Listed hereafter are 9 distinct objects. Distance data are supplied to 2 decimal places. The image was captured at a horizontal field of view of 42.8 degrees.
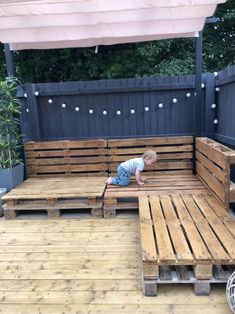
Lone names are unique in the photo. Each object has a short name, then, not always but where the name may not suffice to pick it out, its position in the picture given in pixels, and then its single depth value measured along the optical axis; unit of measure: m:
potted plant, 4.66
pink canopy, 3.49
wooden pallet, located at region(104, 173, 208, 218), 4.05
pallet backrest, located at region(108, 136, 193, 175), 4.95
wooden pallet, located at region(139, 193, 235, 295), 2.36
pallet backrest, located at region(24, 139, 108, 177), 5.09
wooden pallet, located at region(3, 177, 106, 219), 4.13
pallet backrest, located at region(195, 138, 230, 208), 3.27
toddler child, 4.33
